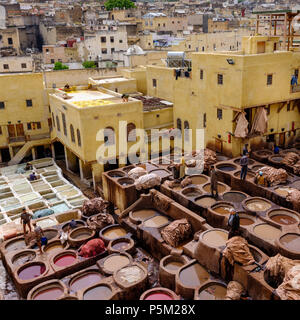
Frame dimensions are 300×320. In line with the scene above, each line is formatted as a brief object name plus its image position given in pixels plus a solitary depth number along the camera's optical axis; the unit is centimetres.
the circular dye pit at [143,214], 1906
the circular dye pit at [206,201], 1814
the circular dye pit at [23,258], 1674
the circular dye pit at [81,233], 1827
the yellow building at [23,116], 3033
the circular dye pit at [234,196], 1875
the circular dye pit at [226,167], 2211
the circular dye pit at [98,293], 1388
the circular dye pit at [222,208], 1748
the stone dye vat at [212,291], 1310
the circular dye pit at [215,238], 1465
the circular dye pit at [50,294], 1422
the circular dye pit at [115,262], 1555
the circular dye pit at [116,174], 2258
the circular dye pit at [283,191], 1841
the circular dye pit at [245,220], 1665
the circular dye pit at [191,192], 1945
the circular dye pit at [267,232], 1527
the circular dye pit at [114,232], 1841
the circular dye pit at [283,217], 1652
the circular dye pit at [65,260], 1634
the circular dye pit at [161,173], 2178
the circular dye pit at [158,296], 1363
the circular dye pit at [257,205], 1759
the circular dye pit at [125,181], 2142
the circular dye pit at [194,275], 1396
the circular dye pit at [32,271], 1562
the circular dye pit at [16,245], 1801
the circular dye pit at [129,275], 1444
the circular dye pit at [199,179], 2095
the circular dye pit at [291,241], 1413
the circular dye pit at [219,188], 1969
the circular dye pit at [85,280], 1491
